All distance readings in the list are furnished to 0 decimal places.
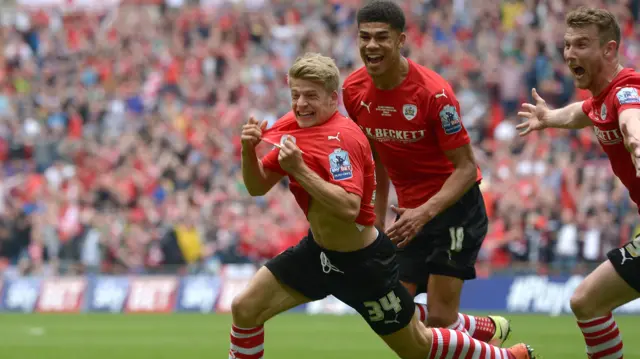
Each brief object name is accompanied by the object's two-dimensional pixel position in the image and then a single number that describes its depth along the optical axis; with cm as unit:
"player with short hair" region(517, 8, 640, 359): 1599
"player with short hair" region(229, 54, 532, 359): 1495
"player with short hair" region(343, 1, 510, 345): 1711
